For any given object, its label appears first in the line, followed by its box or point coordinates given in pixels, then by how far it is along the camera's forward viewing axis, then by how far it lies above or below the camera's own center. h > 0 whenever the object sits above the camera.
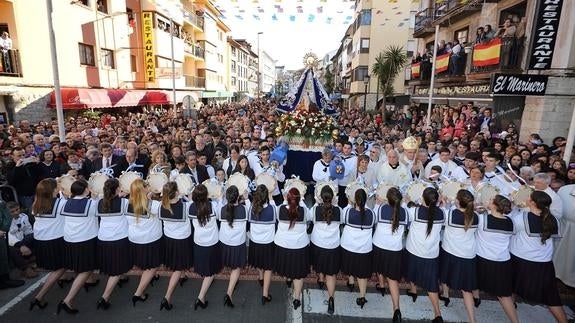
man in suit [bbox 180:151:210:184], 6.97 -1.36
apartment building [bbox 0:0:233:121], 13.40 +2.58
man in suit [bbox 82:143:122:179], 7.41 -1.36
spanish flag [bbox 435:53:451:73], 16.14 +2.37
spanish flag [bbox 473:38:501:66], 12.00 +2.20
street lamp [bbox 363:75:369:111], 32.92 +2.34
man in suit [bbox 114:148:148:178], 7.39 -1.37
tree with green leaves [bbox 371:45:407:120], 26.33 +3.35
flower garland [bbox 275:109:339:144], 9.97 -0.65
